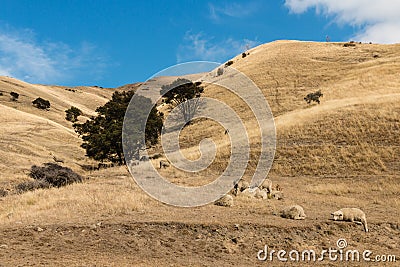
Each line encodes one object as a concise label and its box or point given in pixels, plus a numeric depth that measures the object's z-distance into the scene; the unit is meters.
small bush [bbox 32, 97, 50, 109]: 79.25
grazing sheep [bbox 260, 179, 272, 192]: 20.74
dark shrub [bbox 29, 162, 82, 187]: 21.54
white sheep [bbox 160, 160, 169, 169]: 29.70
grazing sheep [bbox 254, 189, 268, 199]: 18.80
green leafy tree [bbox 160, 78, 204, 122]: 57.04
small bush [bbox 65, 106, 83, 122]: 75.53
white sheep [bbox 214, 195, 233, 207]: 15.76
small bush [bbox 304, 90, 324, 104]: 51.19
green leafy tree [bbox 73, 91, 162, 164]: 34.03
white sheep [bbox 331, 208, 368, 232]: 13.85
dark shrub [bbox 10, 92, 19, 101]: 82.62
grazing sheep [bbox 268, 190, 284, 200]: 19.28
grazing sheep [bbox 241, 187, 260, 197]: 18.63
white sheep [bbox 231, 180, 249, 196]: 19.06
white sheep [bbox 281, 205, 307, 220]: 13.93
